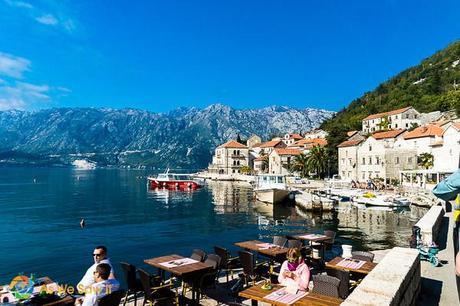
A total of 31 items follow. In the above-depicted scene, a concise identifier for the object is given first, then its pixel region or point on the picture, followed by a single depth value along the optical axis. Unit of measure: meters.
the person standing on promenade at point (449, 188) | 4.15
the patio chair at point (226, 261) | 10.59
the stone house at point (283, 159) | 104.29
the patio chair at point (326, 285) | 6.57
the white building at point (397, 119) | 100.06
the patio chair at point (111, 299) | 6.41
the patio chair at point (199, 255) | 10.17
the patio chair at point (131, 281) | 8.71
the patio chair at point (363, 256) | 9.45
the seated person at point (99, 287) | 6.34
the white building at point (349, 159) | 71.88
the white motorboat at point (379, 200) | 43.98
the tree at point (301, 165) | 92.95
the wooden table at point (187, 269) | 8.46
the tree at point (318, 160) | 85.51
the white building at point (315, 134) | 136.38
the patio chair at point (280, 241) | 11.76
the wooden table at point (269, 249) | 10.71
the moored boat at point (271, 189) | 50.87
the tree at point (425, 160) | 61.05
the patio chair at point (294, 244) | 11.15
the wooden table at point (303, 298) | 5.95
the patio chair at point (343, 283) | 6.86
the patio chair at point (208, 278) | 8.80
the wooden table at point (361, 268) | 8.36
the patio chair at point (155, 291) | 8.14
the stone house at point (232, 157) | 136.88
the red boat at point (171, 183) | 86.44
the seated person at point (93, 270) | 7.00
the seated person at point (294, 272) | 6.56
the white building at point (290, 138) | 141.62
